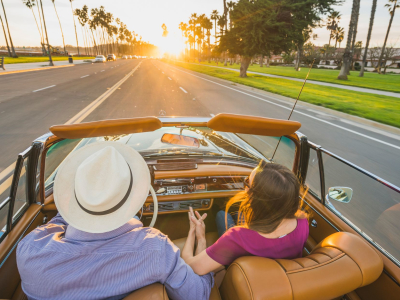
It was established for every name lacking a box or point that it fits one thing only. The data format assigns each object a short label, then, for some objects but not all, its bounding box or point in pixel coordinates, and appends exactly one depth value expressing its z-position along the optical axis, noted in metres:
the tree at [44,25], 37.53
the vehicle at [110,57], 70.12
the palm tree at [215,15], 89.05
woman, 1.44
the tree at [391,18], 51.24
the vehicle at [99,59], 55.91
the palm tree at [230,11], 26.73
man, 1.17
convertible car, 1.29
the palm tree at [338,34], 94.06
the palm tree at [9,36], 50.13
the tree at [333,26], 84.43
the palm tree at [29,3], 65.81
